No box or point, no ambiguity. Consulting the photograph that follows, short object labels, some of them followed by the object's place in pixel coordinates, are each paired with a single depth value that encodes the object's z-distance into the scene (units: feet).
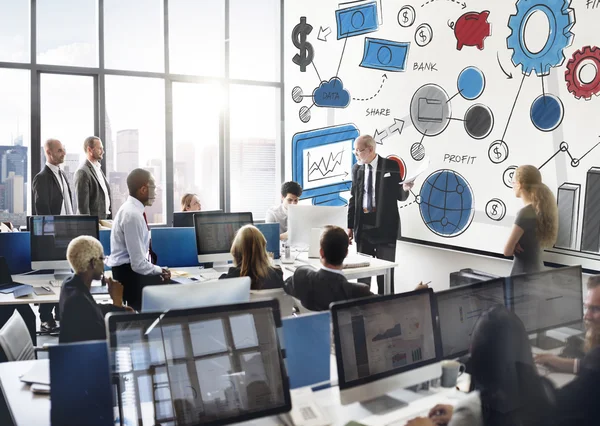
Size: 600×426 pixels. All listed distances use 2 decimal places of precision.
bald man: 16.81
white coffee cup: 6.64
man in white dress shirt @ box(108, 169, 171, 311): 11.23
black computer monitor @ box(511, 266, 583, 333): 7.65
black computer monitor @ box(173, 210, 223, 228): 14.92
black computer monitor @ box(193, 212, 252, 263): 13.46
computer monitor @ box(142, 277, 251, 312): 6.35
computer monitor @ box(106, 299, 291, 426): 5.15
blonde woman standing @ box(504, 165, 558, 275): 12.01
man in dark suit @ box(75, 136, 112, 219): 17.40
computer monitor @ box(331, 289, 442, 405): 5.79
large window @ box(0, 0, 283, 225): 19.69
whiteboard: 11.64
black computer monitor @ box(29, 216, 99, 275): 12.32
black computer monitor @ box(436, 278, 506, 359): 6.68
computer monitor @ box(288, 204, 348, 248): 14.88
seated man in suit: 8.72
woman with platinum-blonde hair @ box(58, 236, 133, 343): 7.33
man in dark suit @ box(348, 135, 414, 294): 16.61
